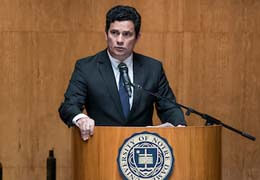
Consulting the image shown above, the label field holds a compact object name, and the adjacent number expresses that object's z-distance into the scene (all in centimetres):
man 891
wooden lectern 789
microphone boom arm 820
